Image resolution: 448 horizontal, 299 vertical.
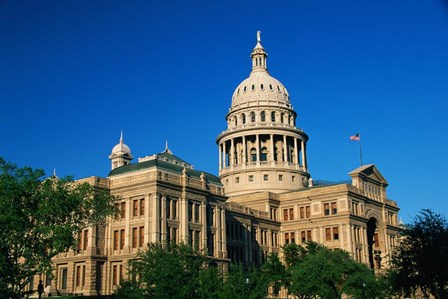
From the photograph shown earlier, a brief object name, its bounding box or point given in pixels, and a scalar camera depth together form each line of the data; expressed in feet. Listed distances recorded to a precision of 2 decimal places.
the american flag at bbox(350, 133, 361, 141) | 346.07
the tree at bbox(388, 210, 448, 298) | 189.37
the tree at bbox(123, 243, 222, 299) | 164.76
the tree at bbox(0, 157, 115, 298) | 169.27
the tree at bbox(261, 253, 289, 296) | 238.48
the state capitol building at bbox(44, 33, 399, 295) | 237.04
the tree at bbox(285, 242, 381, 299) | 222.07
